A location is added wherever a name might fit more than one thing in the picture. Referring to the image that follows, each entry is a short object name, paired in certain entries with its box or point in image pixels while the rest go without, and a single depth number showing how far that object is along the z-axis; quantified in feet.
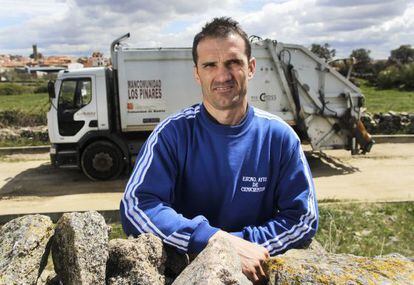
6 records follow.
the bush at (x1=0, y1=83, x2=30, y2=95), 98.58
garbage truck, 33.63
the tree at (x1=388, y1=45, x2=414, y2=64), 153.05
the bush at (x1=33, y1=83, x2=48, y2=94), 99.76
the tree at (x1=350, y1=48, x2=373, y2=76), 127.79
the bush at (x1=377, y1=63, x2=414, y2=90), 98.94
